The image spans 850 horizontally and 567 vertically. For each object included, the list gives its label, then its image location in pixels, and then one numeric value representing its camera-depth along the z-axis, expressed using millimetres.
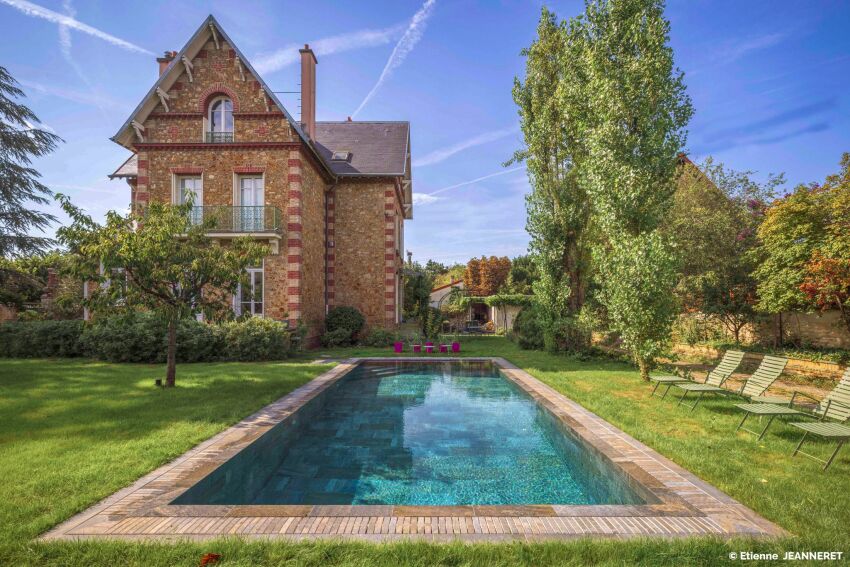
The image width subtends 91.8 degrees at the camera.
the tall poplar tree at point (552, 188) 15031
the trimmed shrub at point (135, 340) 12883
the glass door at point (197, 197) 15406
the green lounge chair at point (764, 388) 5730
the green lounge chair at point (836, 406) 5367
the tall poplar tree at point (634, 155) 9477
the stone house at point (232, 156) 15180
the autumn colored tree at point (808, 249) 9797
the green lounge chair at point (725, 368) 8055
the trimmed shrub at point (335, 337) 17719
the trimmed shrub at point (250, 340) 13125
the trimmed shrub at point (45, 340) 14344
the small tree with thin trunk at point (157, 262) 7887
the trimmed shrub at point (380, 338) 18234
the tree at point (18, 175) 16500
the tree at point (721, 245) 13312
